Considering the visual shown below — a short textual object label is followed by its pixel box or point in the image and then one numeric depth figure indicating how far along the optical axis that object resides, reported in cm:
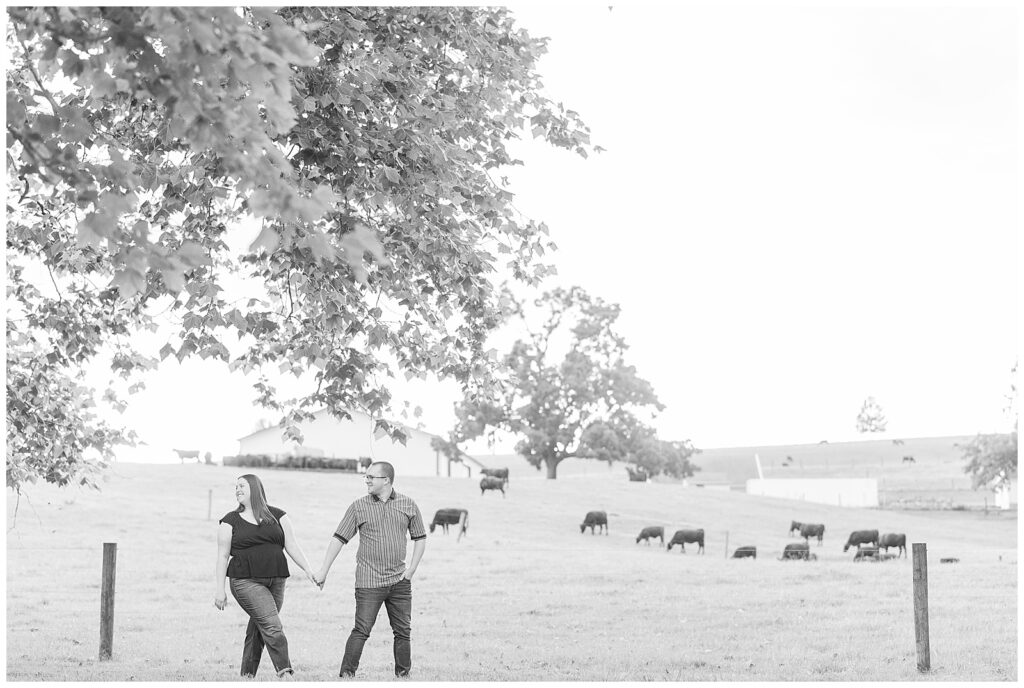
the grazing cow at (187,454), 9225
